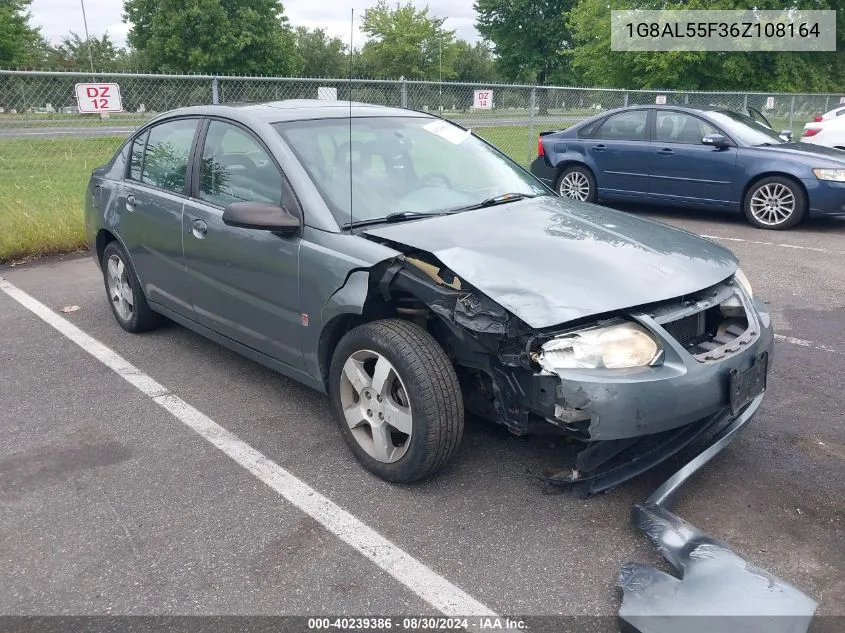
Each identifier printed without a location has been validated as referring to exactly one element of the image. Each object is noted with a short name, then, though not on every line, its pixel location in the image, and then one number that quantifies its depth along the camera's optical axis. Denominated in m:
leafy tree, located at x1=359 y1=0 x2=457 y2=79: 42.03
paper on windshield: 4.23
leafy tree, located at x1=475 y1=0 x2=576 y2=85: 60.16
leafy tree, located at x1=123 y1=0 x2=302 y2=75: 39.75
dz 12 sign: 8.02
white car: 11.95
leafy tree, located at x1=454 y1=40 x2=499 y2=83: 60.53
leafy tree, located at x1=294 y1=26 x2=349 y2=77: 56.69
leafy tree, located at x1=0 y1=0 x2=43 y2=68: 34.03
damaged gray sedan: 2.74
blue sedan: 8.40
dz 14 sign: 11.71
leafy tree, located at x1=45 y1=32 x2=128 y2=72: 54.41
